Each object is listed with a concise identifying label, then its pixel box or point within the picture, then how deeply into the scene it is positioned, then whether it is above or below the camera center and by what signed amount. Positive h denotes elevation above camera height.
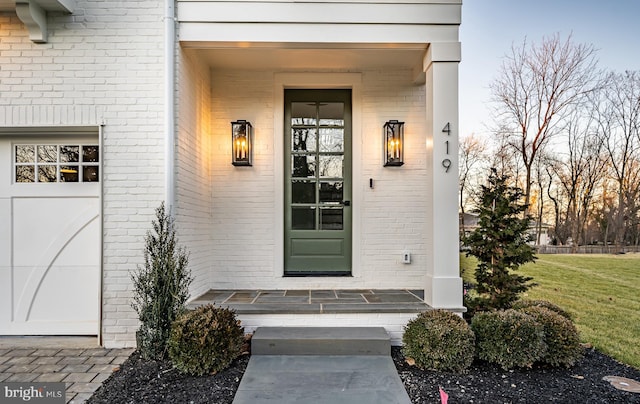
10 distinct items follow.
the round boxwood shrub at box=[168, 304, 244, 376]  2.58 -1.00
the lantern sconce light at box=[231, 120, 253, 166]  4.07 +0.76
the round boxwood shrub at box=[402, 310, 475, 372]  2.71 -1.05
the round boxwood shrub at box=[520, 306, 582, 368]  2.79 -1.05
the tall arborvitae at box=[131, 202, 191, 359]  2.89 -0.71
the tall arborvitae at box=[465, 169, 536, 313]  3.54 -0.37
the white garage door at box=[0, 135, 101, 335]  3.39 -0.32
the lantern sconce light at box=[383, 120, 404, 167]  4.12 +0.77
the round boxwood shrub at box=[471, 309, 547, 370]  2.72 -1.02
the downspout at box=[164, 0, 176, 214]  3.26 +0.93
